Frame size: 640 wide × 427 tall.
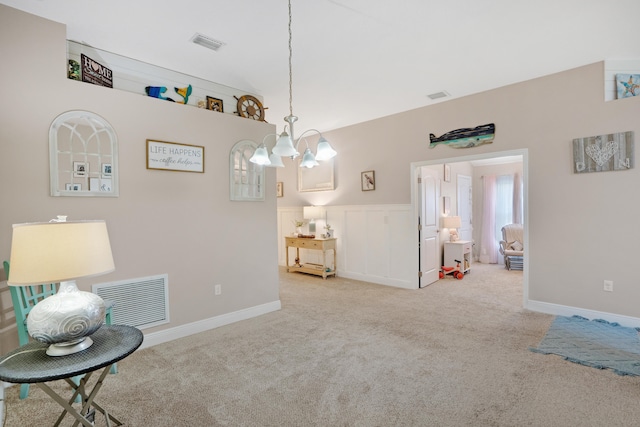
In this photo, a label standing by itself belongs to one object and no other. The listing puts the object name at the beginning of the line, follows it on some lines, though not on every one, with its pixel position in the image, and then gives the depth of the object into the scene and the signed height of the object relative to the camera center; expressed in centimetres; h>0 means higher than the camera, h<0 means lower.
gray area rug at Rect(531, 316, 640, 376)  255 -126
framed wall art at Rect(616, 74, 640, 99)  325 +124
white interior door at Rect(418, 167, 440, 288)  506 -32
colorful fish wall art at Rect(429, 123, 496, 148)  416 +97
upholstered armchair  646 -80
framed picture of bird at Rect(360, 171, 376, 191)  546 +49
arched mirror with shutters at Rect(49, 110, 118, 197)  261 +49
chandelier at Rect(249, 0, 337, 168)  229 +44
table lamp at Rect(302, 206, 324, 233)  620 -9
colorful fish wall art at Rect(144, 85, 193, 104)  325 +125
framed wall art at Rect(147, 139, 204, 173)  311 +56
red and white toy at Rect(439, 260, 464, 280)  576 -116
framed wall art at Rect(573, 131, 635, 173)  325 +56
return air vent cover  288 -84
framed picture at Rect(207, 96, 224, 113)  367 +124
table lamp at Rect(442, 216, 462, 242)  601 -27
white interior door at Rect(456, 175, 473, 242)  719 +3
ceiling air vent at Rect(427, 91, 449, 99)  426 +154
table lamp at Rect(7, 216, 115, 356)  145 -27
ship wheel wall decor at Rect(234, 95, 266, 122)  390 +129
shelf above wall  294 +141
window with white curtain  732 -5
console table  586 -76
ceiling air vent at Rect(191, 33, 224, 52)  282 +154
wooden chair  220 -64
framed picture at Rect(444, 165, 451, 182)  645 +71
